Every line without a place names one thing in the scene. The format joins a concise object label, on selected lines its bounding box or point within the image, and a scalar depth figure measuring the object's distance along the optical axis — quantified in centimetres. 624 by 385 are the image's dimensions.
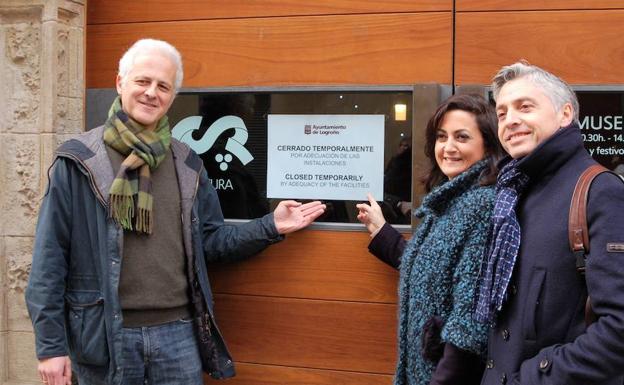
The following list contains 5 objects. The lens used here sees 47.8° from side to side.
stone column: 302
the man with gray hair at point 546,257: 170
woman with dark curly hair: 206
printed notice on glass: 296
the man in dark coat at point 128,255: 244
